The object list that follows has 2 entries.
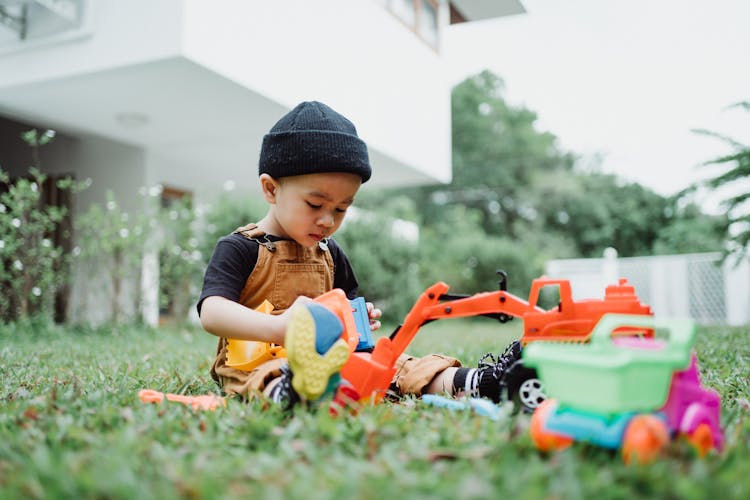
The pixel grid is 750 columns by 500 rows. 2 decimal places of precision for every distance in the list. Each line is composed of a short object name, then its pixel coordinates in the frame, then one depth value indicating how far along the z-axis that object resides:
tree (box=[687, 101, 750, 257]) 5.37
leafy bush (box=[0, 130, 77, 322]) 5.77
